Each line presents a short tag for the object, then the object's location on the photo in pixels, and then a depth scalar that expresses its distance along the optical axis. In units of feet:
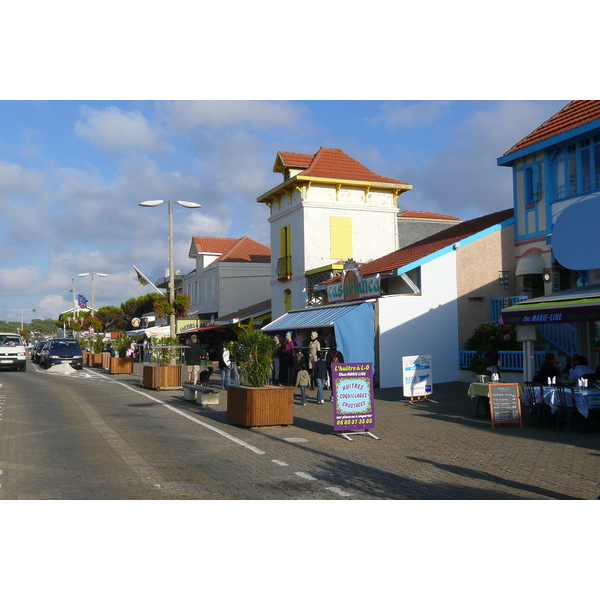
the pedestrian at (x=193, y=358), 68.44
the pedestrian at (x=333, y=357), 57.40
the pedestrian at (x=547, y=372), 45.52
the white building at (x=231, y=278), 147.43
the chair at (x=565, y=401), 40.44
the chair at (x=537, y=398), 42.37
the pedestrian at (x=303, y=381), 55.31
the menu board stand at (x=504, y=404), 42.57
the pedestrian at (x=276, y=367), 76.18
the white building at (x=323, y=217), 96.43
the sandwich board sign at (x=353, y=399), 39.19
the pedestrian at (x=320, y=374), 57.42
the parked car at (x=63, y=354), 117.50
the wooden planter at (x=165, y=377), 70.08
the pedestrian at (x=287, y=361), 72.69
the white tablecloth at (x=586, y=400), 39.40
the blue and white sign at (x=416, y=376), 55.42
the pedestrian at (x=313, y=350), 62.75
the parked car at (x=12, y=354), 106.01
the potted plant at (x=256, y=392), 42.29
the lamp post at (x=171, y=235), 80.38
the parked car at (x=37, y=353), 151.87
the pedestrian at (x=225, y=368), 64.72
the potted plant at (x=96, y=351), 128.88
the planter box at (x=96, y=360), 128.60
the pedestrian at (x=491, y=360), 56.03
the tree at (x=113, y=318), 276.41
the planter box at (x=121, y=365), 100.22
